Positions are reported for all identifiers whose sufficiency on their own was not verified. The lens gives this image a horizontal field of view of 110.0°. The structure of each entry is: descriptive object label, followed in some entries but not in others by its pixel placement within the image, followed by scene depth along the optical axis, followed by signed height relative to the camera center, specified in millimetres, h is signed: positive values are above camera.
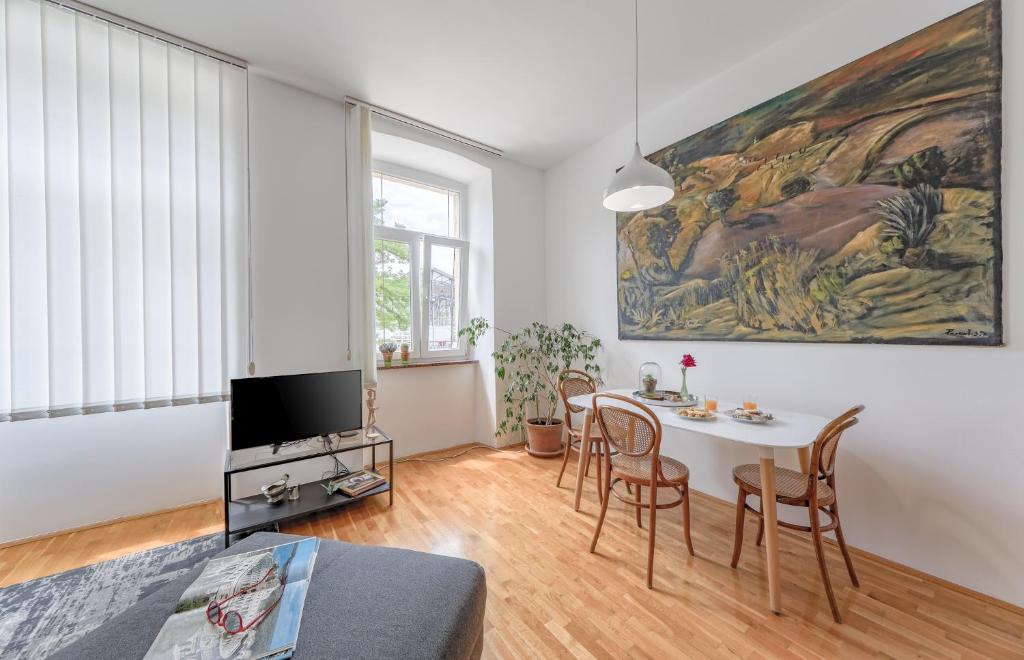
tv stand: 1990 -1072
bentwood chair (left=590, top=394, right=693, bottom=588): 1756 -701
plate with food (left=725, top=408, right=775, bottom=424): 1849 -481
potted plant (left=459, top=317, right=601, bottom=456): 3434 -422
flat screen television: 2137 -494
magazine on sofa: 866 -763
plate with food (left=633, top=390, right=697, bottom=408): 2182 -464
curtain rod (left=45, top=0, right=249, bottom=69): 1912 +1754
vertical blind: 1854 +664
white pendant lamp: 1815 +749
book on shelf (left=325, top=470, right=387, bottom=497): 2361 -1047
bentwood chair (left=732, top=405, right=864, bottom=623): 1508 -776
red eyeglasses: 925 -763
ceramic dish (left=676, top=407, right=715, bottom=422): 1889 -476
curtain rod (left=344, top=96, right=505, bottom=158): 2849 +1746
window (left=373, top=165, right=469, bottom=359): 3404 +682
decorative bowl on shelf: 2217 -1004
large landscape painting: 1615 +654
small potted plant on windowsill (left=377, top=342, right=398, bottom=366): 3273 -207
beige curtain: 2816 +795
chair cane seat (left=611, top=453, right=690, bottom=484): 1847 -766
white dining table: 1541 -499
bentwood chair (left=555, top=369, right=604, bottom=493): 2746 -530
